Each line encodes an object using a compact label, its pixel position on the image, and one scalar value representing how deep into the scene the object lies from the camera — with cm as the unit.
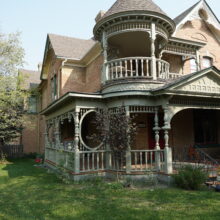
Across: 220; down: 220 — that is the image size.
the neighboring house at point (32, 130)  2278
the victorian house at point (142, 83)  979
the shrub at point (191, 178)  830
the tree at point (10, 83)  1838
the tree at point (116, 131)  877
